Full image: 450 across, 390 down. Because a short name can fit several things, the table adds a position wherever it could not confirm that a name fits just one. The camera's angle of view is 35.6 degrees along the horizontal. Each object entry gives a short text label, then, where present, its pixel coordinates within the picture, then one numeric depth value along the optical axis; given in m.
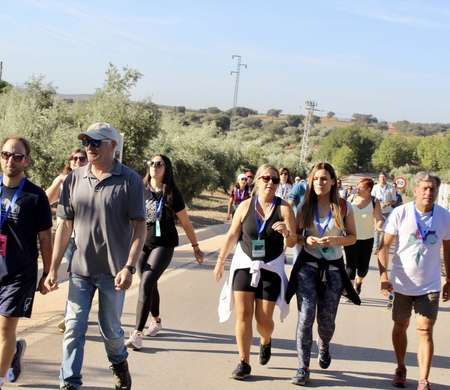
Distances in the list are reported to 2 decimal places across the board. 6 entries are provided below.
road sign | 27.72
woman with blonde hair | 6.27
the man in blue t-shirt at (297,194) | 9.45
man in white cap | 5.19
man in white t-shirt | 6.17
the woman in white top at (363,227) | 10.07
